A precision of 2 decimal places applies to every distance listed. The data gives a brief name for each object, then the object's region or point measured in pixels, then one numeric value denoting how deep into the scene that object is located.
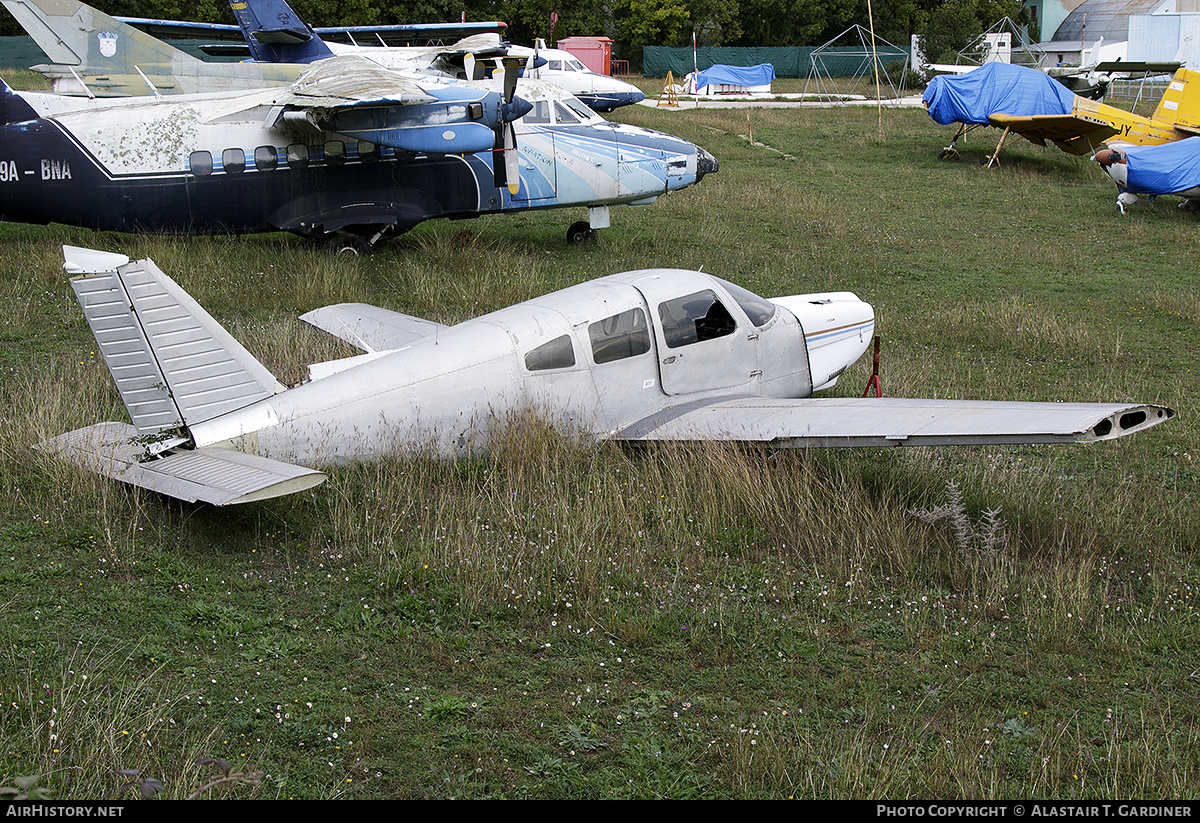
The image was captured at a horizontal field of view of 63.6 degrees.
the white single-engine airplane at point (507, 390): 7.39
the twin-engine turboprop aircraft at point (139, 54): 22.12
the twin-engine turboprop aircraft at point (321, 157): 15.34
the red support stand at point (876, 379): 10.44
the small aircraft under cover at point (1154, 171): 24.38
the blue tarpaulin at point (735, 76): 56.41
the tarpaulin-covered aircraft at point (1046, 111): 28.80
